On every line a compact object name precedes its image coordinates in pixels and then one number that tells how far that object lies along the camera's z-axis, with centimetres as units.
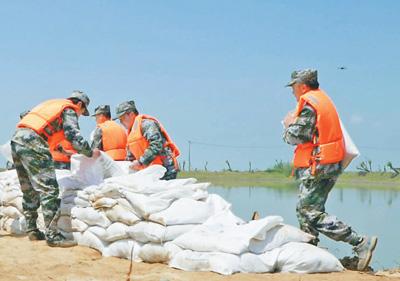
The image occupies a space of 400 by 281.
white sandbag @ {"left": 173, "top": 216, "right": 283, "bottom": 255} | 456
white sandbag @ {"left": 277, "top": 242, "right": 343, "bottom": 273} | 469
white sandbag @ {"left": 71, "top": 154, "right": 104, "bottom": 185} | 631
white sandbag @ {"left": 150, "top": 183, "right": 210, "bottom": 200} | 533
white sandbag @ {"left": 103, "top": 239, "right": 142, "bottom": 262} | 516
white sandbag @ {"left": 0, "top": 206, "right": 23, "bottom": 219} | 710
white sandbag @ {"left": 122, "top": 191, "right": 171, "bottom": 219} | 518
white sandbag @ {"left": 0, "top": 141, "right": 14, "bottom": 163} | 685
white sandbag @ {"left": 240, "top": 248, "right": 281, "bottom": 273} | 454
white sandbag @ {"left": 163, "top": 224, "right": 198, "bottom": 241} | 498
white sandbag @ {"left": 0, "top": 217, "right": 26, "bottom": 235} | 696
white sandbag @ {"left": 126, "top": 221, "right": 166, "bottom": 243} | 500
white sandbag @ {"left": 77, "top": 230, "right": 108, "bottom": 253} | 559
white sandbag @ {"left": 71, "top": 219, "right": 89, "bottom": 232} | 587
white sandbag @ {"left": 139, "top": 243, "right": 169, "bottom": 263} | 496
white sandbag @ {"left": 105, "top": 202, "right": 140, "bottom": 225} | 526
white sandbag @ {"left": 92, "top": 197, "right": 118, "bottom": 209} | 554
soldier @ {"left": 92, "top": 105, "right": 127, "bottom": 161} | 774
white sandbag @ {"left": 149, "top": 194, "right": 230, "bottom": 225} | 507
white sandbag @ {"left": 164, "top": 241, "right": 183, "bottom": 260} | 486
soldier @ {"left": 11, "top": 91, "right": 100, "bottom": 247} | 602
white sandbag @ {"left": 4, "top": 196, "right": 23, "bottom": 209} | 706
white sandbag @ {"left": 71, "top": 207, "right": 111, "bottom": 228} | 558
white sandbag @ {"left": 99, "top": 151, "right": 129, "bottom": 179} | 644
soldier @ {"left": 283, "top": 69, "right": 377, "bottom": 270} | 520
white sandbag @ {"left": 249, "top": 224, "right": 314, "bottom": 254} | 467
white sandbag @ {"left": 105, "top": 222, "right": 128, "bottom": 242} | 531
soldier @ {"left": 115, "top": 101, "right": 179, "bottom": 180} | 671
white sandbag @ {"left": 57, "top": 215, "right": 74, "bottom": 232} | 611
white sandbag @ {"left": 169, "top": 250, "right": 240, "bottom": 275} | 448
